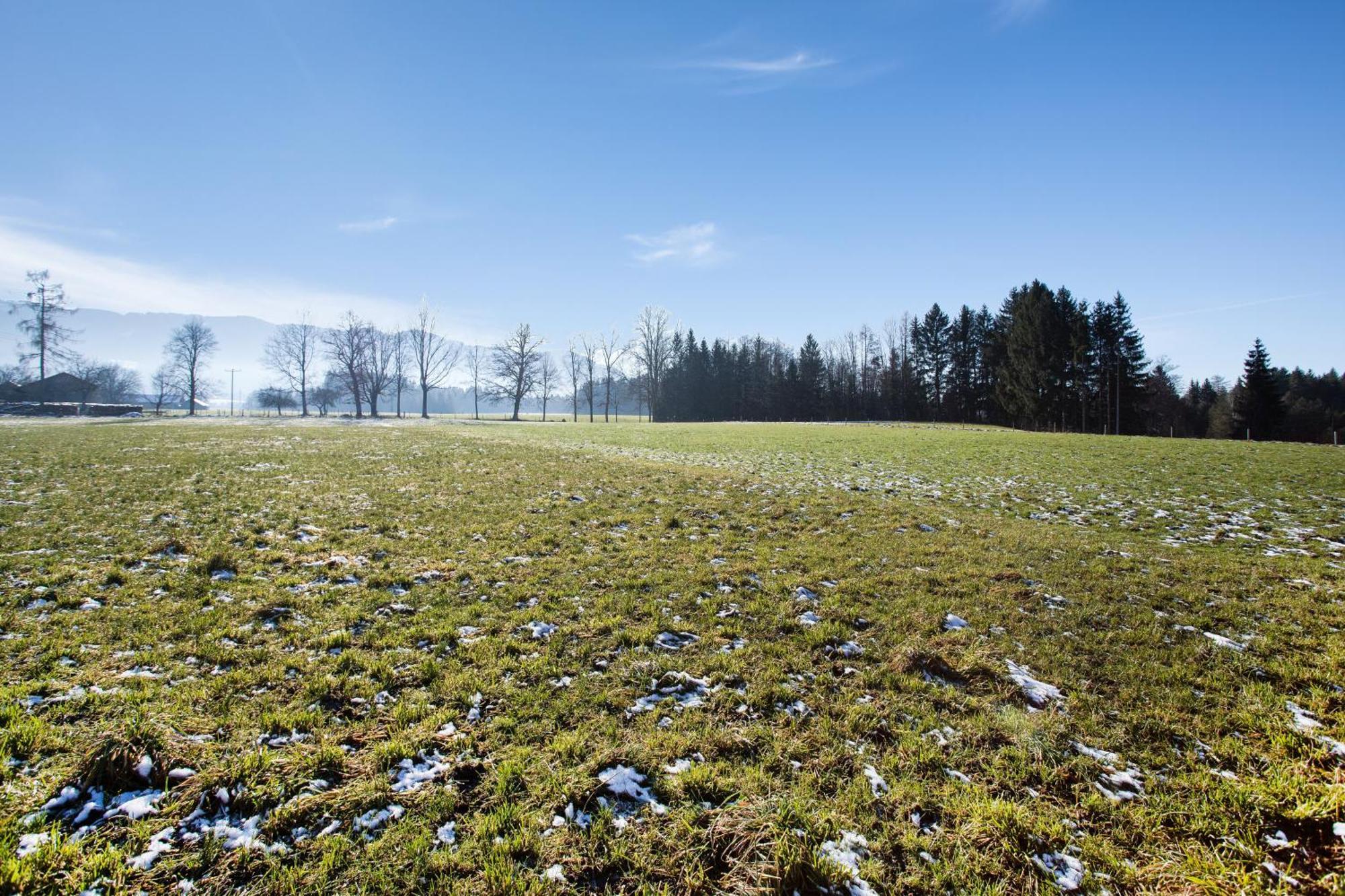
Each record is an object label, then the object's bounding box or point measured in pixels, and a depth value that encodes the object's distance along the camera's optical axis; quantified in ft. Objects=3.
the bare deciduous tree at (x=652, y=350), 269.44
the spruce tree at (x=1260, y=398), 165.27
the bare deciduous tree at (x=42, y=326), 162.91
